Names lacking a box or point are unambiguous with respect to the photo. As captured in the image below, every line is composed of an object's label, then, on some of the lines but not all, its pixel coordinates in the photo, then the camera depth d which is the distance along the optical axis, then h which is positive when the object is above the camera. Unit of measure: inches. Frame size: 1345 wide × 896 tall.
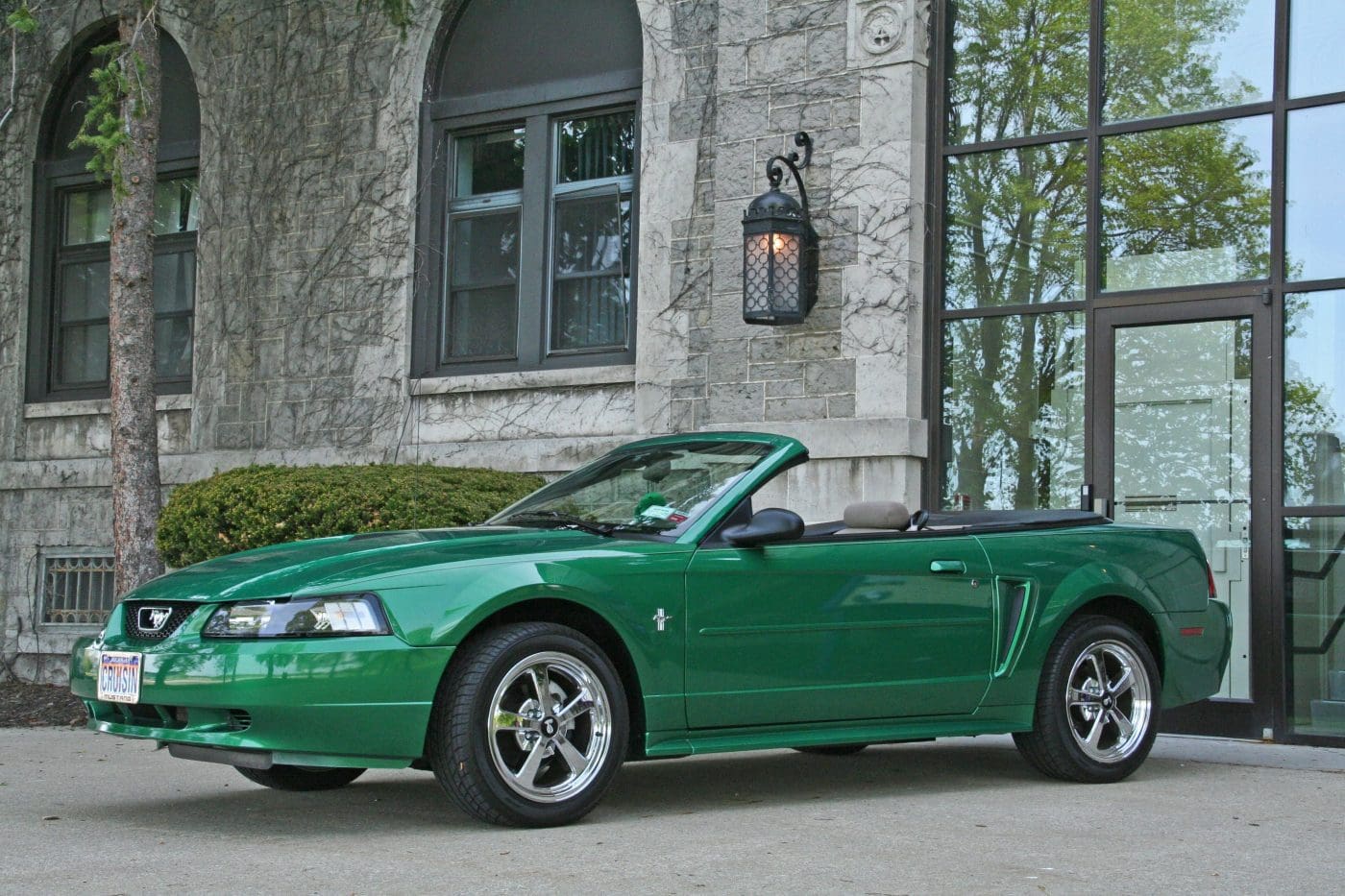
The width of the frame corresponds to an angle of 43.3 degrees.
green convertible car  211.6 -18.4
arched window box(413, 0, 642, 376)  466.3 +89.4
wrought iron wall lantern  405.1 +59.8
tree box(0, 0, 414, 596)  416.2 +39.9
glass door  364.2 +18.5
